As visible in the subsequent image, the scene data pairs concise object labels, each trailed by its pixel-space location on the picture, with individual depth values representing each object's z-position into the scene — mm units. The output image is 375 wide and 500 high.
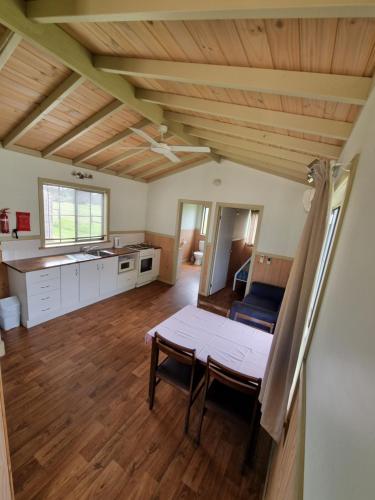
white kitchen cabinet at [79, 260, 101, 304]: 3667
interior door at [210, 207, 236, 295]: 4688
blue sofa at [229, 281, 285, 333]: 2463
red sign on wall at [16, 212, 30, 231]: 3163
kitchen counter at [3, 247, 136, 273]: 3014
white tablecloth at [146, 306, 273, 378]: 1764
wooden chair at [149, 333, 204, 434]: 1726
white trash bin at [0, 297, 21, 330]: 2928
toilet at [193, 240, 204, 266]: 7383
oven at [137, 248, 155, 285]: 4894
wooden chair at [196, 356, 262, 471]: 1489
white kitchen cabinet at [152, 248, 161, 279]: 5301
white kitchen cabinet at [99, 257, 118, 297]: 4023
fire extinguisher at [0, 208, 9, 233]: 2945
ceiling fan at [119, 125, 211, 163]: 2480
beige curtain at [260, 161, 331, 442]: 1176
